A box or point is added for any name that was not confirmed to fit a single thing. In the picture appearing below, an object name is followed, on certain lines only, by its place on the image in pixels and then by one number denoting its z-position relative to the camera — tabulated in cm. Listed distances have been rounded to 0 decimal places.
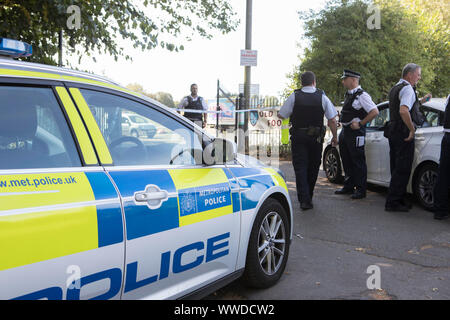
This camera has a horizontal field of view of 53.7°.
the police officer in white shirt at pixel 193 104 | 1071
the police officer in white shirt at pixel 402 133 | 587
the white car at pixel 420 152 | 593
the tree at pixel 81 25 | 643
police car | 183
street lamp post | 1128
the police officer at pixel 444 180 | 542
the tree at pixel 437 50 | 2420
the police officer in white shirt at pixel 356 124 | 666
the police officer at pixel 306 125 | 602
